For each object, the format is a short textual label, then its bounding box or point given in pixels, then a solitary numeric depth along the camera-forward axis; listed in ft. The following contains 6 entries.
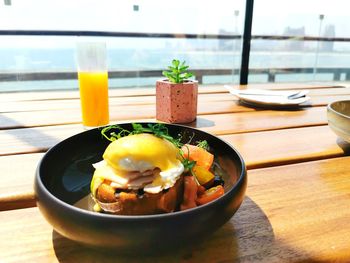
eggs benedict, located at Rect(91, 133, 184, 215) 1.22
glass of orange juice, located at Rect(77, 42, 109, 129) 2.82
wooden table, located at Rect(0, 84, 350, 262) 1.20
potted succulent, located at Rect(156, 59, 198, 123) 2.89
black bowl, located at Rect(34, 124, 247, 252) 0.98
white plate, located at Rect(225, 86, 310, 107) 3.68
